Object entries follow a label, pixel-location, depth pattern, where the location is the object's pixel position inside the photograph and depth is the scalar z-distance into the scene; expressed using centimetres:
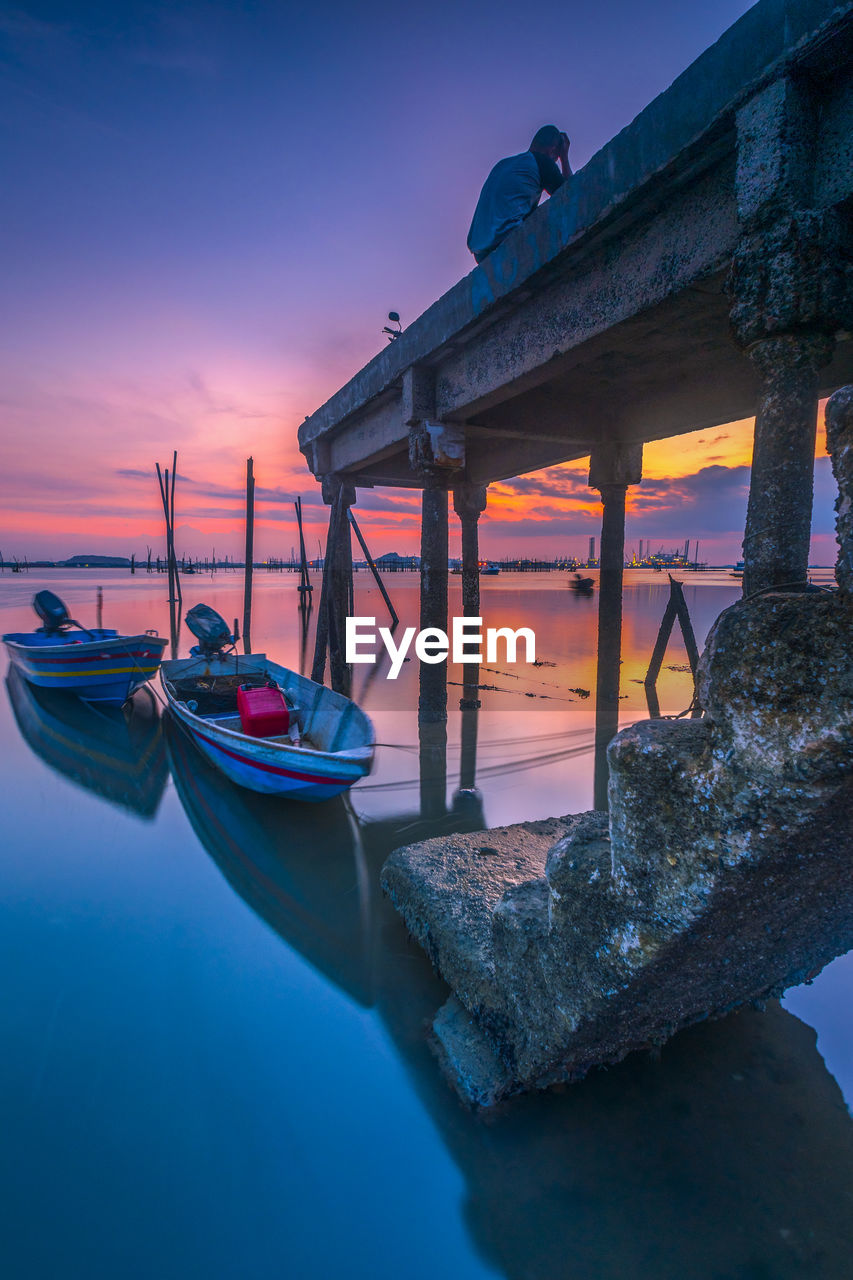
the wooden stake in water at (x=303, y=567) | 2811
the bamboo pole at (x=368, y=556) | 1764
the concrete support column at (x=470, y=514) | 1132
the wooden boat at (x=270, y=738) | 553
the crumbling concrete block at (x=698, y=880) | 156
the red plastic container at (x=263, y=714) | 676
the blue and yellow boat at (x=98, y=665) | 1093
